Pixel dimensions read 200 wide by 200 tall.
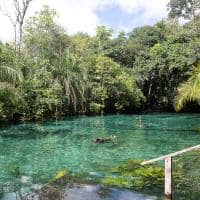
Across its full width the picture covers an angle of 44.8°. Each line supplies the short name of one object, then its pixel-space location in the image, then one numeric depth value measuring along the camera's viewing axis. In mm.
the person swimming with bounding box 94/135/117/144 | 10606
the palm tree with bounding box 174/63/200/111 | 9178
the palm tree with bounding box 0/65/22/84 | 12307
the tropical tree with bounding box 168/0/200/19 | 21580
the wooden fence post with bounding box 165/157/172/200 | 4334
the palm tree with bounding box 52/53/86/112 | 17619
